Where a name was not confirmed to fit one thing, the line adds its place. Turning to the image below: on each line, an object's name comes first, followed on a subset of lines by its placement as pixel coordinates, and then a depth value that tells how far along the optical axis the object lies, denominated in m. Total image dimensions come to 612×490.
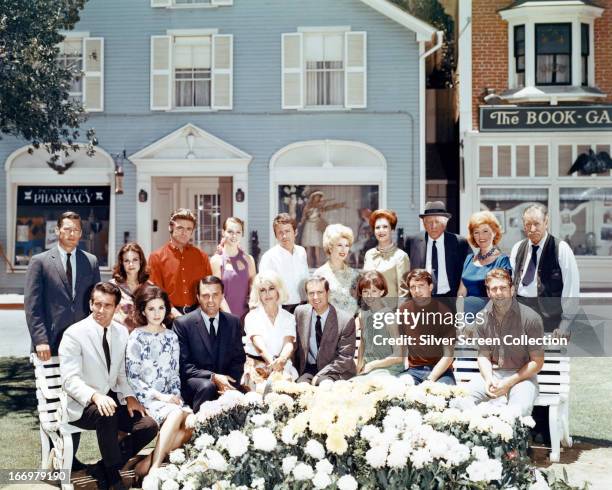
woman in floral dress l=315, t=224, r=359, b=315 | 6.79
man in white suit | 5.30
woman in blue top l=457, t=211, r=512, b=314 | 6.45
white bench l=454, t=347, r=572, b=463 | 6.22
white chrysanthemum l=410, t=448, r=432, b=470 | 3.49
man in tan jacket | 6.09
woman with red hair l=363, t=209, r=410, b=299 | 6.96
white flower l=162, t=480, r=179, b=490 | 3.62
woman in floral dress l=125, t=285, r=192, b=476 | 5.50
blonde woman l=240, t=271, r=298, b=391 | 6.20
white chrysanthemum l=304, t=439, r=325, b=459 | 3.54
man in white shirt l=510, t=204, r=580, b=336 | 6.32
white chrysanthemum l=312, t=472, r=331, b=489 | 3.41
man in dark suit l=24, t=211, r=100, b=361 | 6.09
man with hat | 6.88
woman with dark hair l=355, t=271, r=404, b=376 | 6.36
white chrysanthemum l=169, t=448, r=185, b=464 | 3.86
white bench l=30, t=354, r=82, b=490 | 5.48
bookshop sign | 19.66
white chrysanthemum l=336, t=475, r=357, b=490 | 3.40
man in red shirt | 6.95
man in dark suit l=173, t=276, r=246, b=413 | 5.85
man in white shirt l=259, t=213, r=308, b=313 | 7.37
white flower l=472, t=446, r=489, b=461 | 3.59
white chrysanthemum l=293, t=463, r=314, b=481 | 3.45
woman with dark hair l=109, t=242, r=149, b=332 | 6.24
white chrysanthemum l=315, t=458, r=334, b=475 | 3.48
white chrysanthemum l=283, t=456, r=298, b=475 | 3.55
